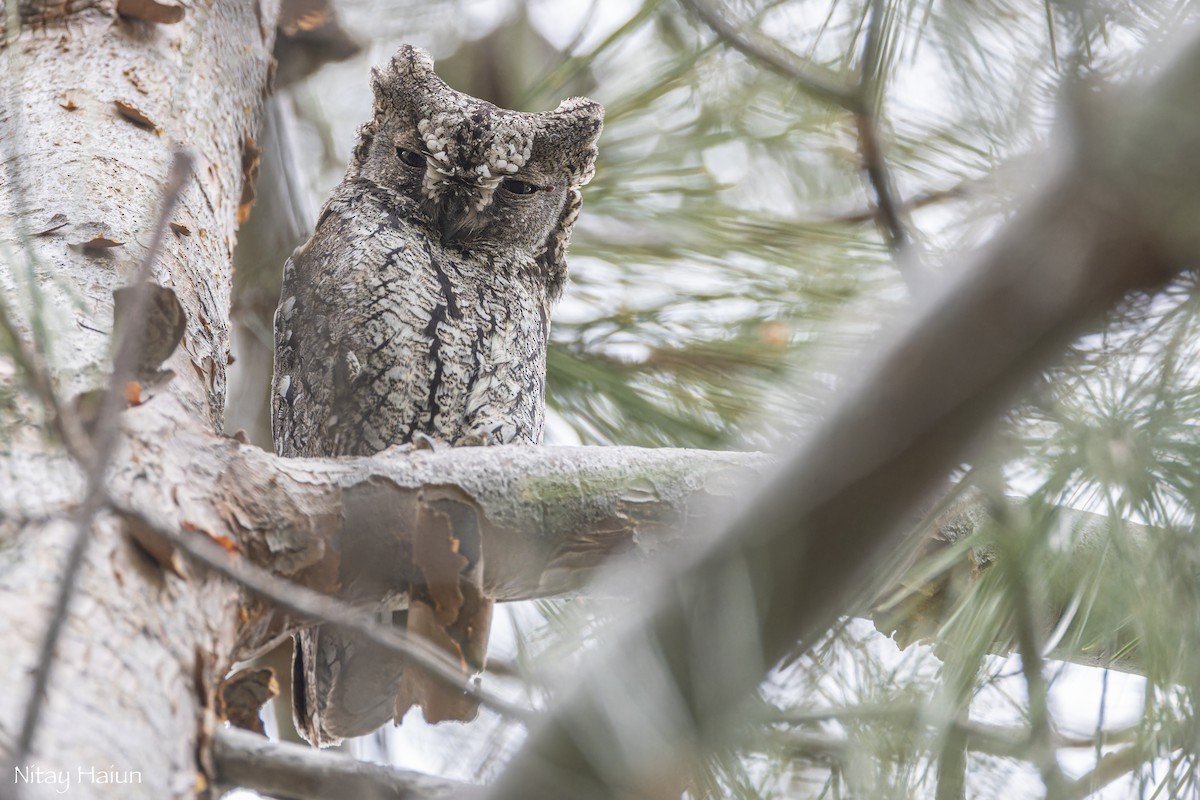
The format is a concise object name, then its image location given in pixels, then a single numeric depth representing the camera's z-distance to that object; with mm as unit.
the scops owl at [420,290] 5870
